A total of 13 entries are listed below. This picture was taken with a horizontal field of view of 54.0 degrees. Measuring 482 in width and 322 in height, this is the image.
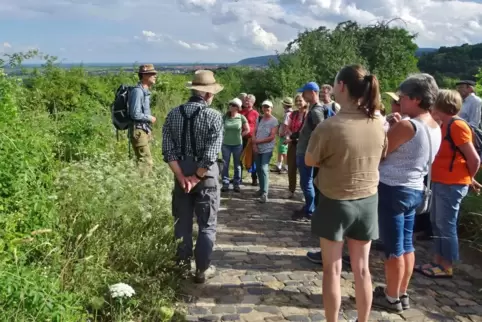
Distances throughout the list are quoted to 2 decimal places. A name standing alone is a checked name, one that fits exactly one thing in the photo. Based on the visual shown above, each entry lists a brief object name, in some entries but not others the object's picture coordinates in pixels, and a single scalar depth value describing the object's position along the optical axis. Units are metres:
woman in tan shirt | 3.14
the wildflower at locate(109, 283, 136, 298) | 3.31
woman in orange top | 4.35
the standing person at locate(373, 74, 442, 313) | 3.59
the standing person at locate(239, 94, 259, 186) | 8.84
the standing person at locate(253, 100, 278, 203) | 7.70
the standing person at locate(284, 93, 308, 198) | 7.17
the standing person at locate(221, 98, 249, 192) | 7.98
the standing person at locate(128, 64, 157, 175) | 6.87
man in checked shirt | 4.13
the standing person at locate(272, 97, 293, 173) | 8.82
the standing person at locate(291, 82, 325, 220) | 5.67
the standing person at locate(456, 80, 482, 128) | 7.11
